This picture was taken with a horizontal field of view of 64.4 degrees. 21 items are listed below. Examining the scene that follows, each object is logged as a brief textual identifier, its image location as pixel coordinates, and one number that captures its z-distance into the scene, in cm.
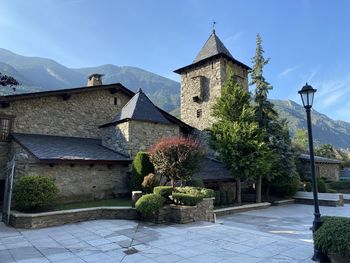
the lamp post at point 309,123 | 664
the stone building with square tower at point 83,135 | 1309
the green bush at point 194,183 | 1502
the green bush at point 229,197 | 1813
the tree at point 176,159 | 1270
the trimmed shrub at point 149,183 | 1251
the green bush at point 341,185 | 2875
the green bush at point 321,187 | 2377
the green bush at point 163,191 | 1141
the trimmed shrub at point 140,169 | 1364
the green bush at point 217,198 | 1730
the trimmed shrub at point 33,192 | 1034
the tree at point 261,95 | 2161
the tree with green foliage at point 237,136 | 1772
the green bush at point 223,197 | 1772
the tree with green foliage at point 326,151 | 4425
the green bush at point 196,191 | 1175
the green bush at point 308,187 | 2467
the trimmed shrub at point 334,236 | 516
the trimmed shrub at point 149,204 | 1052
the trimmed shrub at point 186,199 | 1110
